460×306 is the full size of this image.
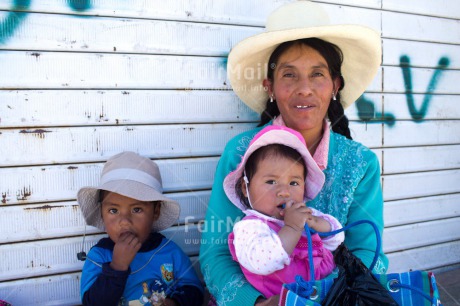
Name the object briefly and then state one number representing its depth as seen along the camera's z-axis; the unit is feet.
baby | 6.03
